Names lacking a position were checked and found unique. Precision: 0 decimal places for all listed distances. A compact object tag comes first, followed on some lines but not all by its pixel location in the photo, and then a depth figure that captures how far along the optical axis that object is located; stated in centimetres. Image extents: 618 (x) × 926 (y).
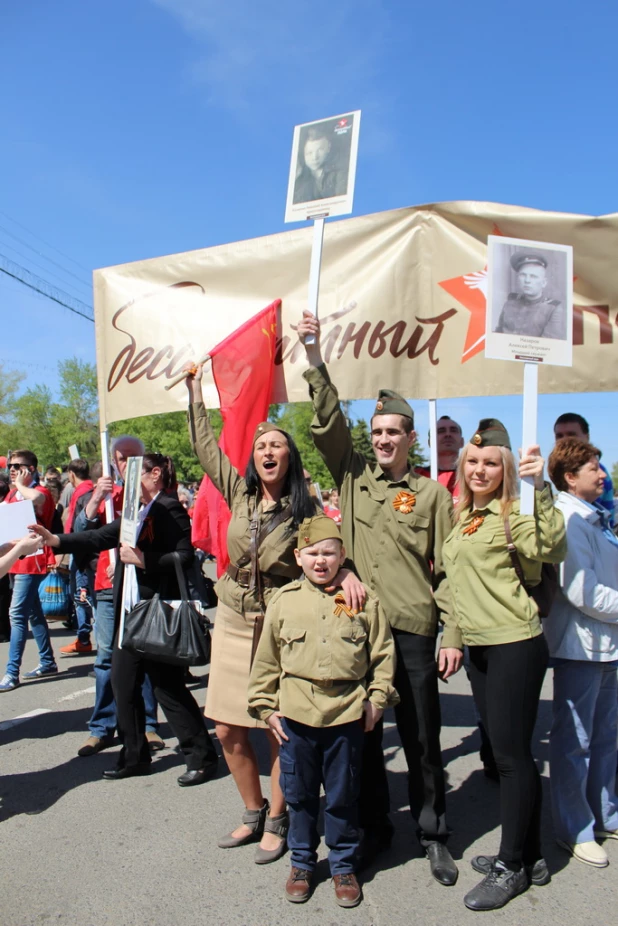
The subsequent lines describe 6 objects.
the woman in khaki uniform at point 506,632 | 290
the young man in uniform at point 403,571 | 319
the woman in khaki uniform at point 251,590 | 340
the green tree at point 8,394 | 4847
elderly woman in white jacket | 323
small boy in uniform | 294
